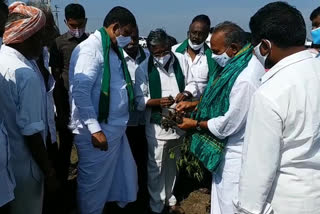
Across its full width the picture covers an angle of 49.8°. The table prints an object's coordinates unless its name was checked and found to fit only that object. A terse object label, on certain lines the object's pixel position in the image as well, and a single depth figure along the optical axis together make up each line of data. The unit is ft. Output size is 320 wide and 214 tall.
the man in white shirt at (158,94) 11.56
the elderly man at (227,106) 7.82
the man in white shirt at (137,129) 13.03
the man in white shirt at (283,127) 5.07
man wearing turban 6.61
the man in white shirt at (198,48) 13.55
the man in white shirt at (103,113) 9.85
